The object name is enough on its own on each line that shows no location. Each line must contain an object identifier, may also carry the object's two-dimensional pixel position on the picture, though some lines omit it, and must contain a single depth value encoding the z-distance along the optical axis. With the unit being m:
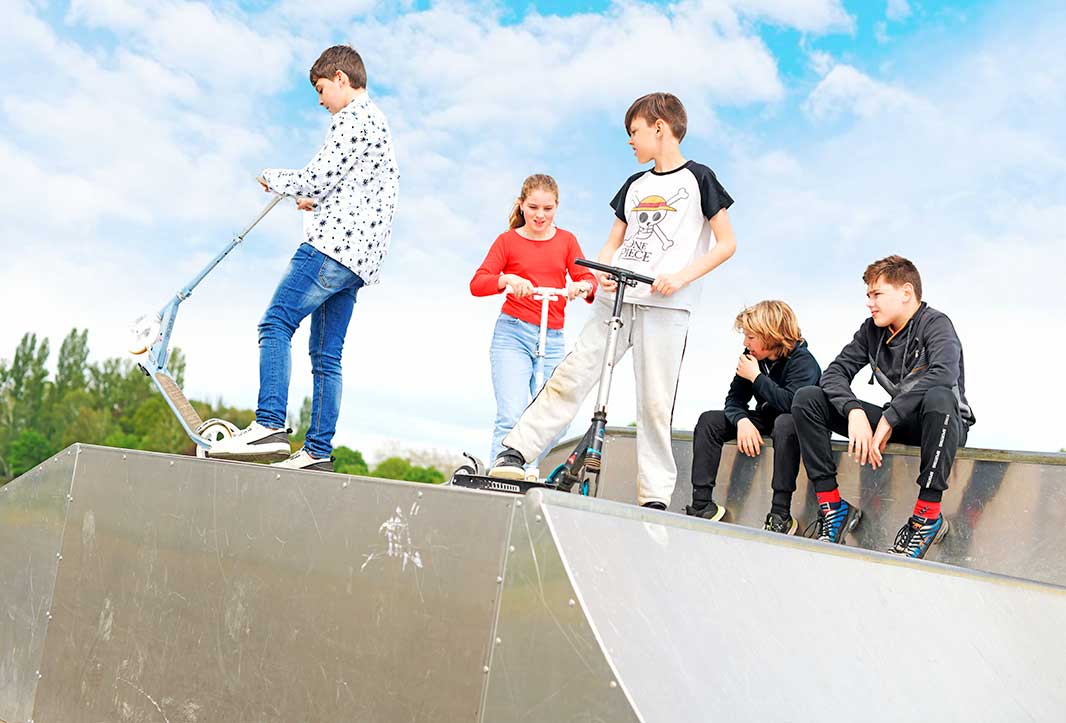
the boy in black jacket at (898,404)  3.91
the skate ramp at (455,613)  2.17
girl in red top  4.66
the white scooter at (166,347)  4.48
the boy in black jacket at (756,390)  4.70
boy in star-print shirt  4.06
